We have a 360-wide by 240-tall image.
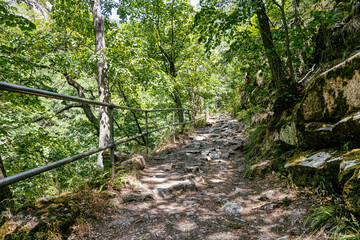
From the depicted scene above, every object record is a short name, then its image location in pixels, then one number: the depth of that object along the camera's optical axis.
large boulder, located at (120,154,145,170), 3.81
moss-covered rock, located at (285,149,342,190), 1.93
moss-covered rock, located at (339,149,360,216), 1.42
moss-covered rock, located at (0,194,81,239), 1.56
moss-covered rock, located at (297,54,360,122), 2.09
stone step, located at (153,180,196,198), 3.03
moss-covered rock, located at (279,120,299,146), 3.00
